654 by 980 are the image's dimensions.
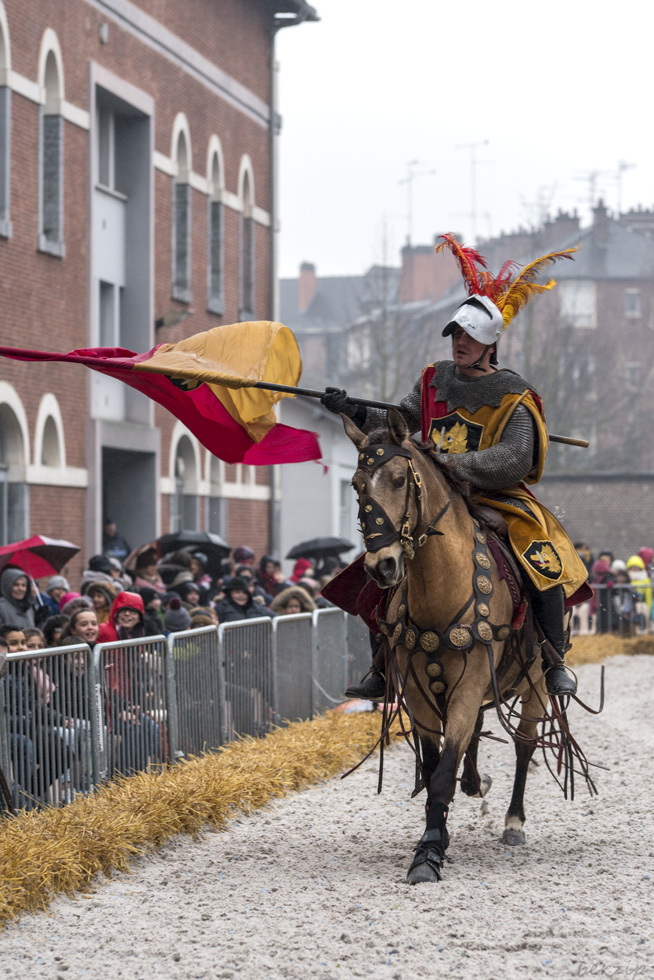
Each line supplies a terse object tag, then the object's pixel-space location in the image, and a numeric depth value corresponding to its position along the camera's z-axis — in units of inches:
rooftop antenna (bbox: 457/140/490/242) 2409.4
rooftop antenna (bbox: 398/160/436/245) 2269.1
